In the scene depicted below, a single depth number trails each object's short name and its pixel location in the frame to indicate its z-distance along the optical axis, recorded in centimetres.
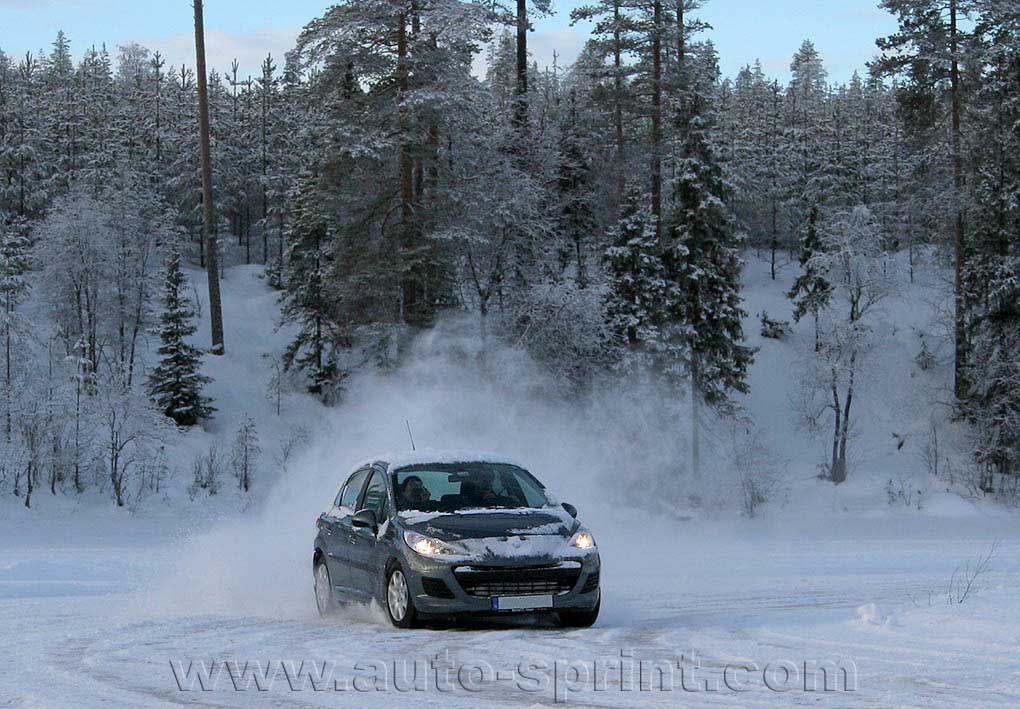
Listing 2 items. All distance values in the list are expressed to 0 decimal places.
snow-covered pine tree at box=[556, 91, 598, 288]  5519
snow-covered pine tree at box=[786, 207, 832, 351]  4659
